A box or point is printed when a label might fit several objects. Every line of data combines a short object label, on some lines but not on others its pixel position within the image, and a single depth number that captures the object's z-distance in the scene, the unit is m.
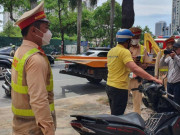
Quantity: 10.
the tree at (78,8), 22.11
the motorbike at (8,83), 7.58
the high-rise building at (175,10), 117.82
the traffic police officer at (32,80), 1.97
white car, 9.65
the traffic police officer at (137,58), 4.85
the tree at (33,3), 15.95
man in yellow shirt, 3.63
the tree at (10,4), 25.46
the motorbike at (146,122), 2.54
